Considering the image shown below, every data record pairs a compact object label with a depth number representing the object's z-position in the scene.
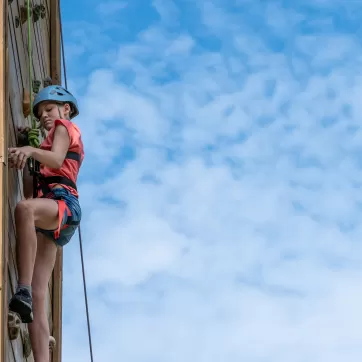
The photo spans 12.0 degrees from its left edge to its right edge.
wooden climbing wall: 11.02
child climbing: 11.59
